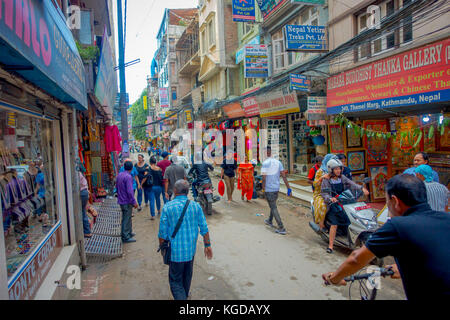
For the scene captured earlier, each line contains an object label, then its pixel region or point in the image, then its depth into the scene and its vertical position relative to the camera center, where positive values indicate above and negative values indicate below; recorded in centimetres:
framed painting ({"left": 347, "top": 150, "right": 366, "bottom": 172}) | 855 -59
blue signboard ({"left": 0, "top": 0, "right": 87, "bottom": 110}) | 199 +91
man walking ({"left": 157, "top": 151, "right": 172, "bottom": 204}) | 871 -46
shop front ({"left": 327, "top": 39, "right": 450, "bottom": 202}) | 557 +70
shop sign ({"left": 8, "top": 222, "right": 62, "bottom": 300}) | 287 -134
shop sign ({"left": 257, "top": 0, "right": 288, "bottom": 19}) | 1207 +576
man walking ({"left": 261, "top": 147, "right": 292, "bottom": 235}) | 674 -92
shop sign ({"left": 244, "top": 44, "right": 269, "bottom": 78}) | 1273 +359
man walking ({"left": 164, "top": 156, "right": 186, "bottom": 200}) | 750 -68
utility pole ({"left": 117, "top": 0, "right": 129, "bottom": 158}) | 1180 +296
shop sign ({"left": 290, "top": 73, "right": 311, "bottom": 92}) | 904 +186
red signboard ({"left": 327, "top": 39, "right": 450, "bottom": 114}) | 538 +123
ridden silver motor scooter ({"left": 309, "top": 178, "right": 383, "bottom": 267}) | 487 -139
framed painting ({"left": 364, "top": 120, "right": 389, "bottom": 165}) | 867 -29
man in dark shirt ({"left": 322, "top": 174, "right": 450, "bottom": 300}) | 169 -63
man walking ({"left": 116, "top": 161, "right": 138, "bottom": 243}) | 610 -101
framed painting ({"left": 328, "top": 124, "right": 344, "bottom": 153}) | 881 +8
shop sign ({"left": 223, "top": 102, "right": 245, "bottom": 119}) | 1558 +192
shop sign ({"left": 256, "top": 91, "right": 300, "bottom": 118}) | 1056 +153
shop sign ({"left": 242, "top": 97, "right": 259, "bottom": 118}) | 1328 +177
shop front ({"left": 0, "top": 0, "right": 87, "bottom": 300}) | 246 +11
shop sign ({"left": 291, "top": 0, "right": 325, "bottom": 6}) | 863 +422
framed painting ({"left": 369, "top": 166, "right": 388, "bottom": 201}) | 844 -121
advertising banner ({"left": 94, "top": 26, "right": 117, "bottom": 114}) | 640 +170
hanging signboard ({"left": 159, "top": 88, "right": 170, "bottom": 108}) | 3250 +558
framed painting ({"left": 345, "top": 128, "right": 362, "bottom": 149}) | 859 +1
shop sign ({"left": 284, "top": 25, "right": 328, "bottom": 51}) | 859 +316
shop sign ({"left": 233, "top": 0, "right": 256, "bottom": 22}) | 1195 +548
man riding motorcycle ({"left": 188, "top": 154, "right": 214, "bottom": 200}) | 843 -73
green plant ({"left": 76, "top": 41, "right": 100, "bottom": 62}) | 627 +213
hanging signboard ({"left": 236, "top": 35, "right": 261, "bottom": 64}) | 1424 +473
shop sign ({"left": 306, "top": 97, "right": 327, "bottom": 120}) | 862 +99
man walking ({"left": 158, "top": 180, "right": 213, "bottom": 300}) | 337 -101
